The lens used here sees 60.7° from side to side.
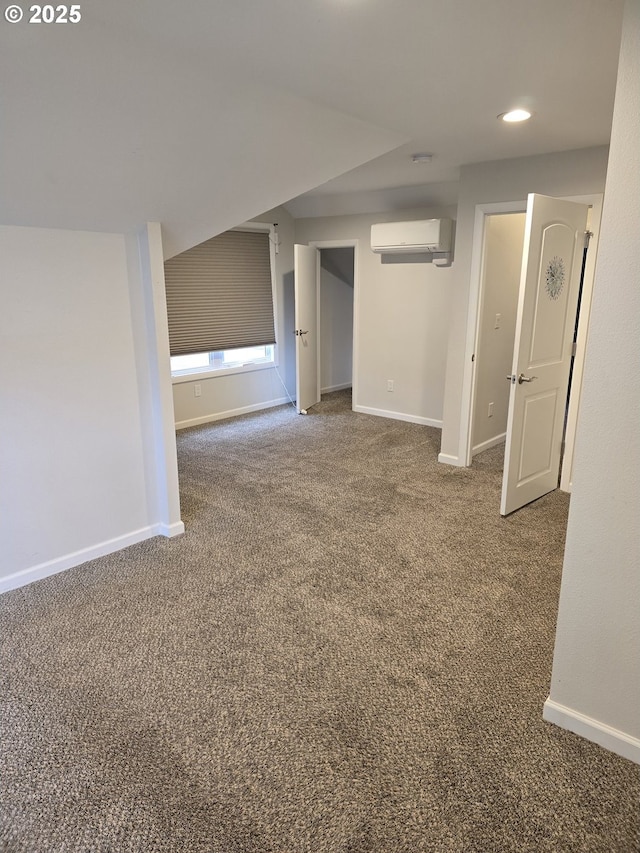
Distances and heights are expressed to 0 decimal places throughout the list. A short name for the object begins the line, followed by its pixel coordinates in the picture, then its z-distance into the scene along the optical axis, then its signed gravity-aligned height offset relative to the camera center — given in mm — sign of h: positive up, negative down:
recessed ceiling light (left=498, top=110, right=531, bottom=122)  2760 +891
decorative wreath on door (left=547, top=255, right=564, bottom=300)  3395 +107
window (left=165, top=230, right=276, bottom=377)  5457 -103
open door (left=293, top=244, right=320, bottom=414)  5988 -305
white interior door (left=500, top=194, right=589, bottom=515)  3262 -322
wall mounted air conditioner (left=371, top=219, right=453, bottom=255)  4977 +528
